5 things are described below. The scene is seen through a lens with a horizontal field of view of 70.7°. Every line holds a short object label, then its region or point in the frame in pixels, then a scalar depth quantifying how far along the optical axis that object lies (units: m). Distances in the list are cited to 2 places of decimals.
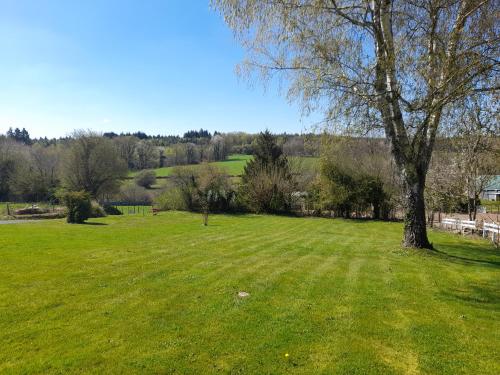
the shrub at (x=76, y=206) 18.67
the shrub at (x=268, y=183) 30.69
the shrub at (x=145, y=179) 51.09
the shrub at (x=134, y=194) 46.84
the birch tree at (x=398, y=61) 6.98
